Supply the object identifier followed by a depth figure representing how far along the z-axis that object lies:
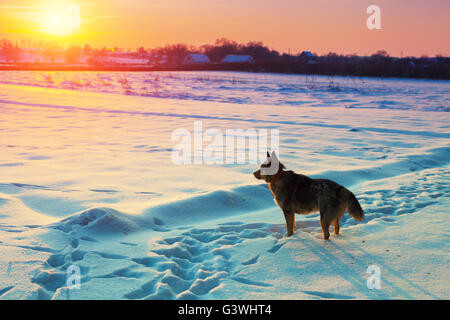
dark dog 3.96
